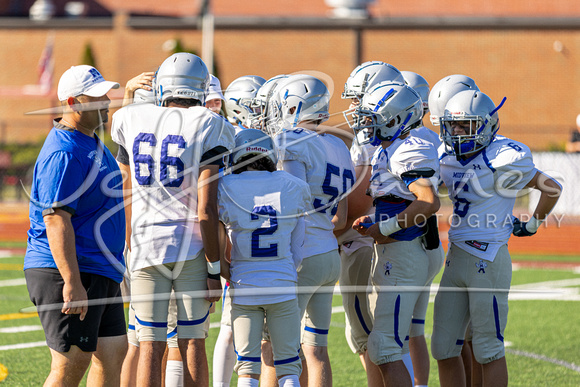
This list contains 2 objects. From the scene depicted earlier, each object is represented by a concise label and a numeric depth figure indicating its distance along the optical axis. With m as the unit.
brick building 60.84
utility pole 49.44
